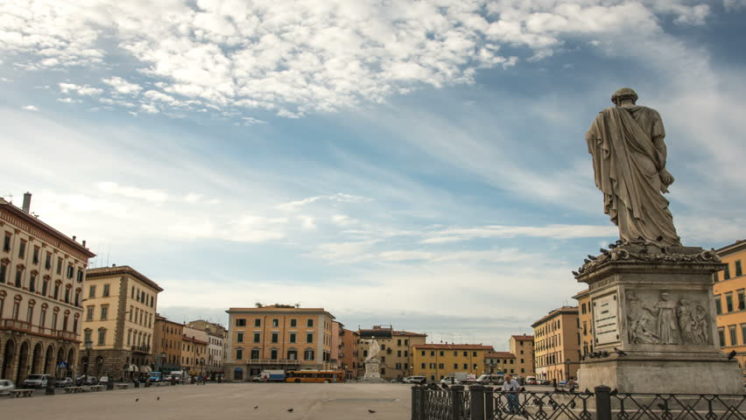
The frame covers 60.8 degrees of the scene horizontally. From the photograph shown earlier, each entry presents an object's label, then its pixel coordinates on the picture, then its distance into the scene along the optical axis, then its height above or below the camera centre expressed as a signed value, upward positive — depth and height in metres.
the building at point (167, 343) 105.94 +1.43
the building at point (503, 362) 142.75 -1.02
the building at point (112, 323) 77.56 +3.43
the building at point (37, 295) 52.06 +4.84
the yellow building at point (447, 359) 142.75 -0.61
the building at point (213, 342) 141.25 +2.28
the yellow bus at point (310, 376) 89.38 -3.06
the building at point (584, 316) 81.12 +5.59
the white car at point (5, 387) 39.09 -2.32
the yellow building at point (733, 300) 52.53 +5.14
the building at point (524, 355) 142.25 +0.59
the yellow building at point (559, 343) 98.56 +2.42
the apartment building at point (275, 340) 110.62 +2.31
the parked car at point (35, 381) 49.77 -2.42
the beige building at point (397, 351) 150.62 +1.07
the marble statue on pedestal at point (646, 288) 11.21 +1.29
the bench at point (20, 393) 39.44 -2.75
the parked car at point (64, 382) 52.99 -2.74
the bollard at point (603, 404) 8.91 -0.62
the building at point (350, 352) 144.25 +0.53
